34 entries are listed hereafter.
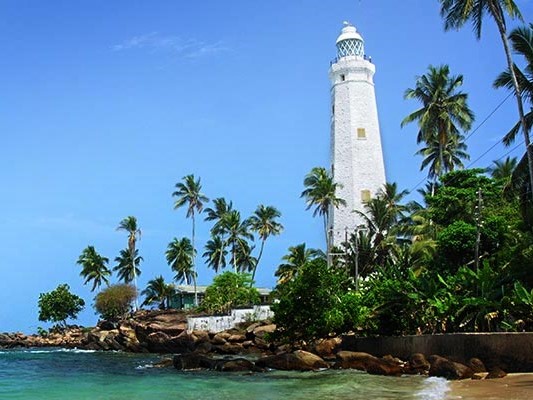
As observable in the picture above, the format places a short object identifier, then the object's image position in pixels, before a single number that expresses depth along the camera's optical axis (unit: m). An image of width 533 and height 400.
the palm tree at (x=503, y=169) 41.88
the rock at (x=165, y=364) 35.94
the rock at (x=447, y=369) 20.61
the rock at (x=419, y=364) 23.90
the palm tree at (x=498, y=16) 24.36
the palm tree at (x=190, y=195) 72.69
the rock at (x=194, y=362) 32.84
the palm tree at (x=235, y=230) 71.06
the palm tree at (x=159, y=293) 77.12
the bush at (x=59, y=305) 82.12
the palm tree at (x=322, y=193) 54.44
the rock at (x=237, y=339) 46.84
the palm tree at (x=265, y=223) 71.38
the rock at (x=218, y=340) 47.14
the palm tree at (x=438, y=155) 46.34
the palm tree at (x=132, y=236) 78.62
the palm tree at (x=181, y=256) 77.19
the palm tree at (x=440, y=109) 43.03
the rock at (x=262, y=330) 45.59
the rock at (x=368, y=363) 24.54
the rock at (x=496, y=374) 19.42
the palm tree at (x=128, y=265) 80.19
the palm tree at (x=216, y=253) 74.19
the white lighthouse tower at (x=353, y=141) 55.78
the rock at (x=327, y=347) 33.81
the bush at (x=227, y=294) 56.44
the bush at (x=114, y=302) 71.75
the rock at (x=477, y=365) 20.84
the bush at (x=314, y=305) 33.41
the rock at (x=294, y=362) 29.12
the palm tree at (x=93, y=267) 83.88
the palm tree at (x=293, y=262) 62.59
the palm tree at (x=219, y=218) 73.06
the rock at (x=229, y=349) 45.31
